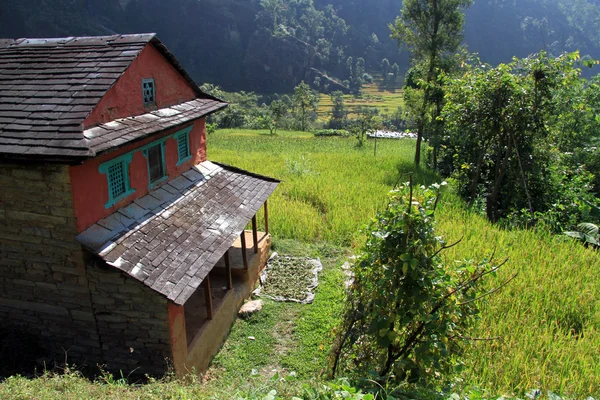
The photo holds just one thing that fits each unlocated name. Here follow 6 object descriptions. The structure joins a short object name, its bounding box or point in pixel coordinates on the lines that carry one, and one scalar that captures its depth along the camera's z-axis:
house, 5.51
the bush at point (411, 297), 4.10
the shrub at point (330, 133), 41.67
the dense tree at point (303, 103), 49.83
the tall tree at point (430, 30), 20.25
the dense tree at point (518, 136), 11.58
